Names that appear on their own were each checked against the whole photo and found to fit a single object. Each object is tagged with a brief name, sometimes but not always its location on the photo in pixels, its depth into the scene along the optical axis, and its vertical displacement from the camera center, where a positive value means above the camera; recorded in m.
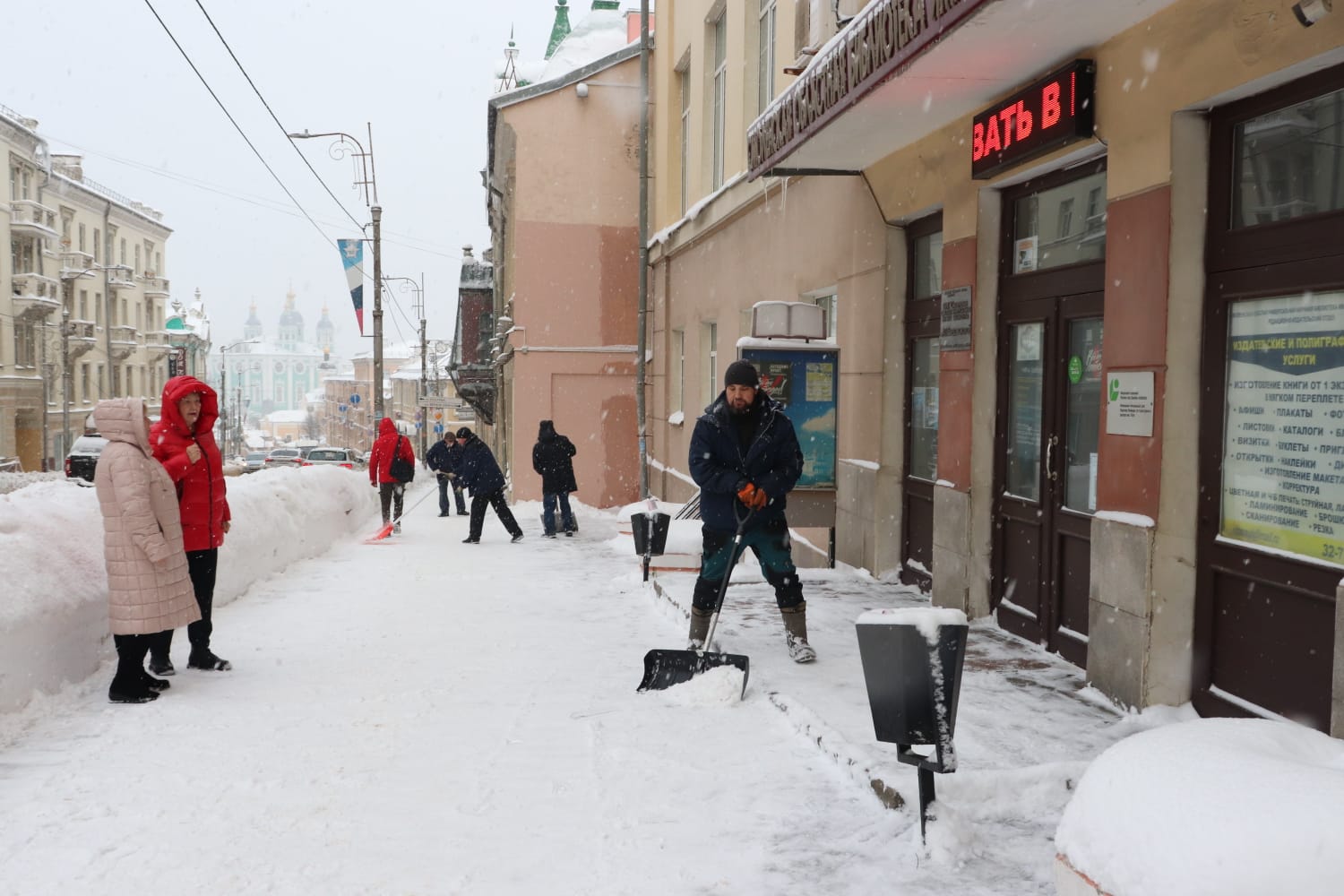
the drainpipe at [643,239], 18.48 +2.67
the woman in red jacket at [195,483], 6.31 -0.58
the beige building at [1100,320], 4.58 +0.42
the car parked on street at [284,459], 45.36 -3.16
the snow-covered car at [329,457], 42.87 -2.88
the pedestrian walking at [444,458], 16.44 -1.11
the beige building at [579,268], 21.53 +2.46
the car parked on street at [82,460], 30.24 -2.15
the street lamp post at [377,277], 25.78 +2.78
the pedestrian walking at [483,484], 14.35 -1.30
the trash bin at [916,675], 3.52 -0.95
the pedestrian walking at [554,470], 15.08 -1.15
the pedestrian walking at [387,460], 15.96 -1.09
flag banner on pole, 23.22 +2.68
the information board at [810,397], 9.50 -0.05
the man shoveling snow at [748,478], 6.21 -0.51
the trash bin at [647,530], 9.84 -1.31
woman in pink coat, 5.81 -0.88
